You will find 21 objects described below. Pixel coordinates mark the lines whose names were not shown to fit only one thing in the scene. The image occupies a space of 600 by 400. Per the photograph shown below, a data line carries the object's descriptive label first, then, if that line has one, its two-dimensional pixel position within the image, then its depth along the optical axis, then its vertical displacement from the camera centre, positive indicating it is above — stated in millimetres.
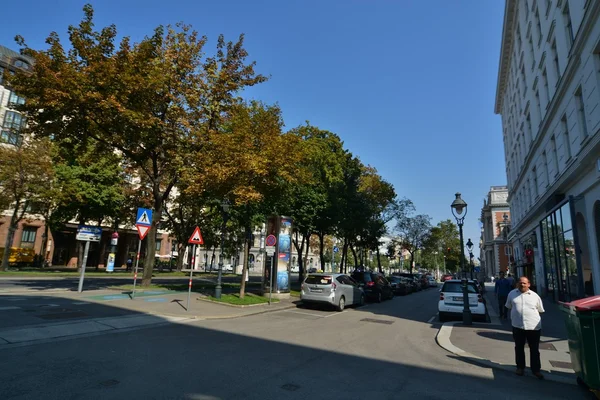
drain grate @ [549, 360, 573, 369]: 7094 -1847
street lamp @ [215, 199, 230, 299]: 15602 -749
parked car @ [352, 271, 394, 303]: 21547 -1123
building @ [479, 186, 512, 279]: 60028 +7739
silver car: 15664 -1163
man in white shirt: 6457 -952
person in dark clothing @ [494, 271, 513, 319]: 14625 -806
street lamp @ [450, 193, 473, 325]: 12941 +2155
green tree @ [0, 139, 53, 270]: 28194 +6530
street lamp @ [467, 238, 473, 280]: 27097 +2009
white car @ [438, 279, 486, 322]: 13852 -1271
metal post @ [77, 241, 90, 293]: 15372 -810
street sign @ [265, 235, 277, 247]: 17312 +1048
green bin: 5020 -942
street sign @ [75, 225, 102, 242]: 16062 +1008
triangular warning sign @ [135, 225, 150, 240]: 13875 +1110
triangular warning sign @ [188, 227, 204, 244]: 14180 +889
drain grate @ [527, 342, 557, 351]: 8750 -1847
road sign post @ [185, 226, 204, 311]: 14167 +893
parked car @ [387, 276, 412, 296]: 28906 -1526
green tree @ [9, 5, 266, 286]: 14773 +7367
